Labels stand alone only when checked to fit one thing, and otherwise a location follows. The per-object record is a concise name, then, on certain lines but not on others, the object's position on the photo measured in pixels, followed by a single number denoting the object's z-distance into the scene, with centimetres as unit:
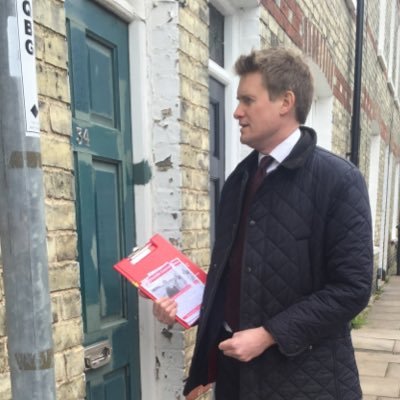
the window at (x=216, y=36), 329
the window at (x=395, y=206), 1402
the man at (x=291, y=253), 151
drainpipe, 654
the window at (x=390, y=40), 965
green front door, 190
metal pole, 77
